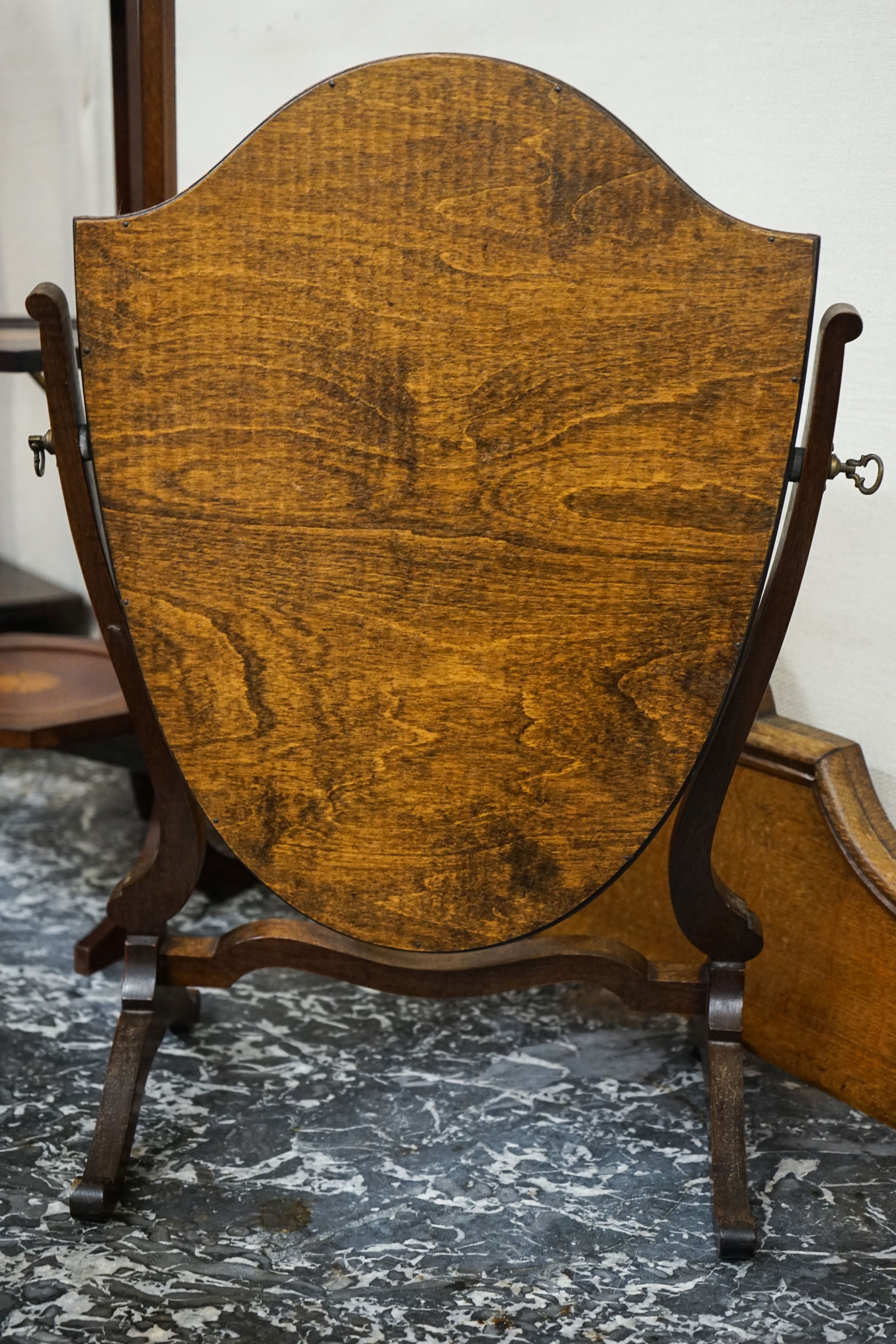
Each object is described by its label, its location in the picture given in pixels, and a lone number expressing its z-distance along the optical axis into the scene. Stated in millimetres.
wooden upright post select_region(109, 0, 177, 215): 1407
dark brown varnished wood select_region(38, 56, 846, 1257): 961
